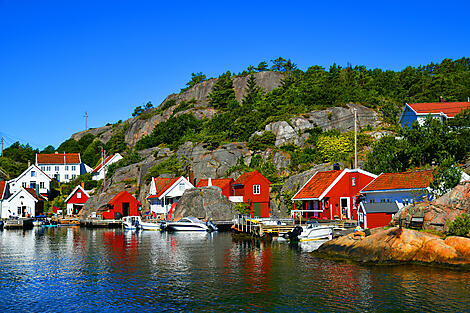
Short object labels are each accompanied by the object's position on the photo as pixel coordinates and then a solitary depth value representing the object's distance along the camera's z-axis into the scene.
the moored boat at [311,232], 52.94
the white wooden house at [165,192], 87.75
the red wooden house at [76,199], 107.94
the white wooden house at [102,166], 127.31
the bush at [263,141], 94.62
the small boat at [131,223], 80.50
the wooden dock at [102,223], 89.12
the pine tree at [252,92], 137.25
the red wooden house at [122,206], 93.88
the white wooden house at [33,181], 118.00
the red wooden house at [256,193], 80.38
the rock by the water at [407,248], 33.84
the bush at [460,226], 35.88
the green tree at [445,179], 44.75
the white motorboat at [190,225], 69.75
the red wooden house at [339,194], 60.81
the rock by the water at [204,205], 75.88
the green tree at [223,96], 148.82
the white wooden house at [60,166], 133.25
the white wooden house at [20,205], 102.44
